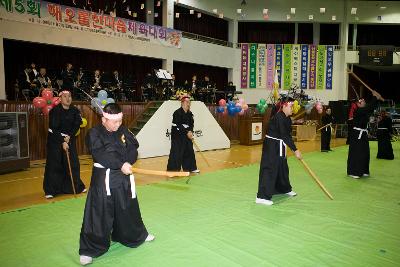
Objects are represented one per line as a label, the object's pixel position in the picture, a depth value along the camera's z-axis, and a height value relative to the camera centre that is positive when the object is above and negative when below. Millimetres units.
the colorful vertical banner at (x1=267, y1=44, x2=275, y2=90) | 15844 +2126
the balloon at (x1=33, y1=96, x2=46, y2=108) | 6109 +110
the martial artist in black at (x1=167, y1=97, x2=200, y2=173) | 6363 -609
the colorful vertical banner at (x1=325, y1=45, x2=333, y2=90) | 16188 +2347
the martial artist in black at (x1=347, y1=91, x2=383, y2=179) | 6031 -569
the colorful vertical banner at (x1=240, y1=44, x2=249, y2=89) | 16203 +2208
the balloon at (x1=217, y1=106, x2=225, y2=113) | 10547 +24
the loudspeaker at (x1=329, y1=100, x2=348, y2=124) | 15062 +44
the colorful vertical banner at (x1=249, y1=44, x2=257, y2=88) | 16078 +2198
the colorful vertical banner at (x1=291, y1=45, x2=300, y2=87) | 15930 +2246
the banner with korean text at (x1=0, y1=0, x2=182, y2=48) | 8740 +2707
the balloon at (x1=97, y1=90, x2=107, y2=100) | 6331 +260
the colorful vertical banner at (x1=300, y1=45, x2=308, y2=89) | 15953 +2203
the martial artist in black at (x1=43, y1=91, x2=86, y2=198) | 4809 -572
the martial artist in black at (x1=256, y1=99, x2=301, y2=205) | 4441 -528
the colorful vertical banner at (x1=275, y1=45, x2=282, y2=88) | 15891 +2659
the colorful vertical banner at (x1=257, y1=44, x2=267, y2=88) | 15930 +2084
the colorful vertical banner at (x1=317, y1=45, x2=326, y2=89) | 16141 +2338
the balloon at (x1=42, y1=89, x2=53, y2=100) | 6211 +249
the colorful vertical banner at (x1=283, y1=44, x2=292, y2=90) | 15914 +2427
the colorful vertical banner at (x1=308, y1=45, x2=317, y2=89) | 16047 +2051
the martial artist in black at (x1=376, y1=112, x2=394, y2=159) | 8696 -707
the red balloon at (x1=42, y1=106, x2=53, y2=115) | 6148 -19
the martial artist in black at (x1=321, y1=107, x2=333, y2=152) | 9828 -661
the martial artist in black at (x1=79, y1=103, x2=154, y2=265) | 2740 -637
